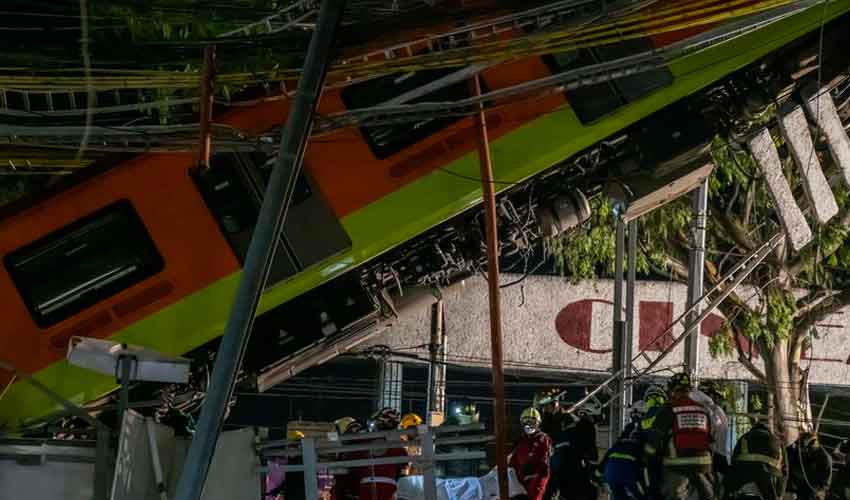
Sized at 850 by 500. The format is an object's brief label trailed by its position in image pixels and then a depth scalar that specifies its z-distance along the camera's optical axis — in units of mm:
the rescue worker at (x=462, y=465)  18094
